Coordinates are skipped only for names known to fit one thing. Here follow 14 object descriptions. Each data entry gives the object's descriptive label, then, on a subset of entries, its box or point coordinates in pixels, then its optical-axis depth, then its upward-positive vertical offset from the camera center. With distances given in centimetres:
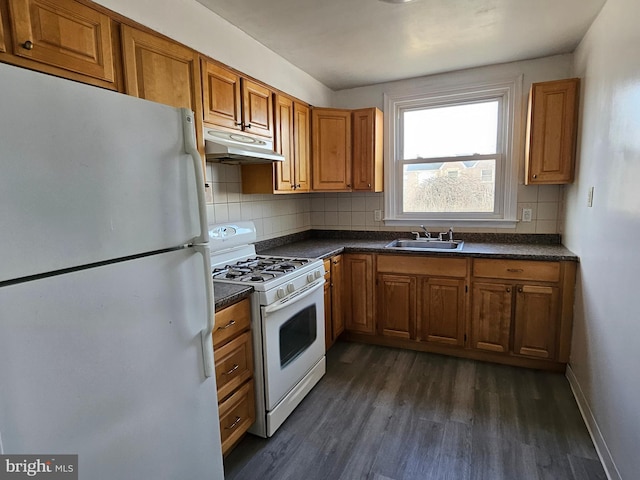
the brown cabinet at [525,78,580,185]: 255 +47
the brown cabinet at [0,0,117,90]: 118 +60
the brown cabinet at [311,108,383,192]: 319 +46
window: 307 +39
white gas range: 192 -69
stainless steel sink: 316 -43
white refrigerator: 81 -22
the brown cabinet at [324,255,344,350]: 285 -83
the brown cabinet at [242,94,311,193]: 265 +34
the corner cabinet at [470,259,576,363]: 251 -83
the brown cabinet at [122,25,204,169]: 155 +63
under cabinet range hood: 196 +31
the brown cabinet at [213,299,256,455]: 168 -86
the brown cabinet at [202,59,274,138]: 199 +62
